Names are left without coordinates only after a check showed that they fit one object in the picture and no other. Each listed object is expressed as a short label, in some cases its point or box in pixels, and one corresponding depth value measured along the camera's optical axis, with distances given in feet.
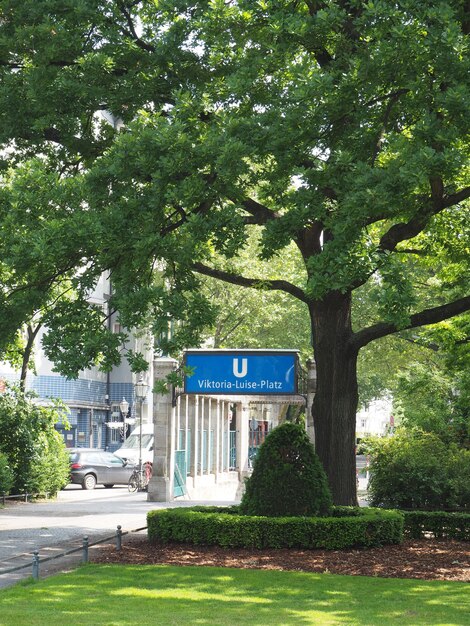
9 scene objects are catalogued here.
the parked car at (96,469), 141.28
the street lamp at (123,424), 175.87
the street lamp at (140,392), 138.37
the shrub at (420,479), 78.38
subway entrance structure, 93.45
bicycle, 135.64
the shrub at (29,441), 102.27
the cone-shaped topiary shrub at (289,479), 57.52
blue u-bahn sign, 92.68
